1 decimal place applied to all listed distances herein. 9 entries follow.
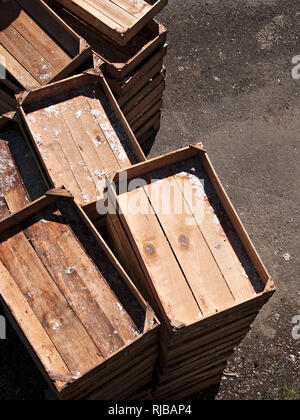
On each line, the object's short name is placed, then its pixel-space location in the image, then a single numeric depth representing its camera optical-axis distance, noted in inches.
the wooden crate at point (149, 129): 297.0
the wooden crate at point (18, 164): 209.9
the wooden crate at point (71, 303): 163.9
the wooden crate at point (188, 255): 169.3
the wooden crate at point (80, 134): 203.8
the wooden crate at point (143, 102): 265.1
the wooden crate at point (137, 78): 242.7
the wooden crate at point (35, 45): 232.2
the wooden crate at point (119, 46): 242.0
